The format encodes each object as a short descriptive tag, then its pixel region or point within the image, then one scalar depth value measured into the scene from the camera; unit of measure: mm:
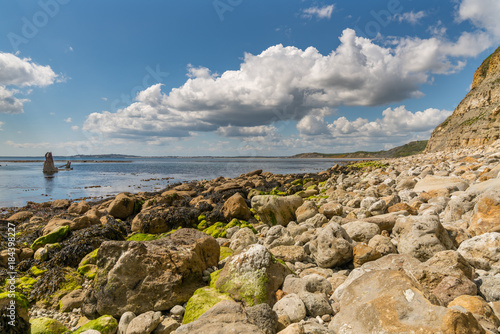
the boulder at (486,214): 4980
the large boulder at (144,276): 4648
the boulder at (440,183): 8758
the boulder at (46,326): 4172
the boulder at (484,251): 4029
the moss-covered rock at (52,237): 9180
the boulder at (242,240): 7293
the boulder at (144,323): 3895
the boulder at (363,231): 5945
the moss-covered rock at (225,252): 6429
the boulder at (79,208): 16323
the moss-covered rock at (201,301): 4156
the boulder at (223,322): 2904
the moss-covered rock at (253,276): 4352
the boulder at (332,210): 8711
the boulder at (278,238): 6883
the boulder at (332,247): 5266
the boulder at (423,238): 4648
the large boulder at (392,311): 2338
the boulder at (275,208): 10023
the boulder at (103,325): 4102
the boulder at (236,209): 11794
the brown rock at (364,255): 5062
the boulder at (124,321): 4173
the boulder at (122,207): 13672
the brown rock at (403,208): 7318
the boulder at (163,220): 11453
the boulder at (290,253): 5871
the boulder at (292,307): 3553
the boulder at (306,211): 9255
